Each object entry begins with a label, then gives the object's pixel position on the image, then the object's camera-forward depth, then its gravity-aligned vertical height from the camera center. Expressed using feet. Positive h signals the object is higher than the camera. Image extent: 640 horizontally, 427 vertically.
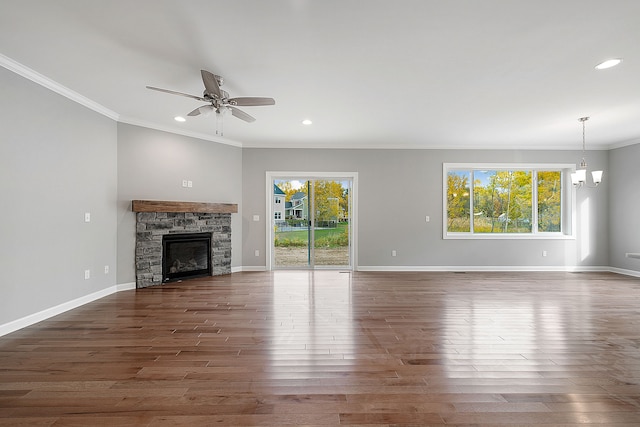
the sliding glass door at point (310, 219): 21.52 -0.34
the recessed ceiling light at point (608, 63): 9.55 +5.03
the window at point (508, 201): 21.61 +0.98
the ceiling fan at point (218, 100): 9.79 +4.23
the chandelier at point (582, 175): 15.71 +2.13
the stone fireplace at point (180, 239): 16.28 -1.47
